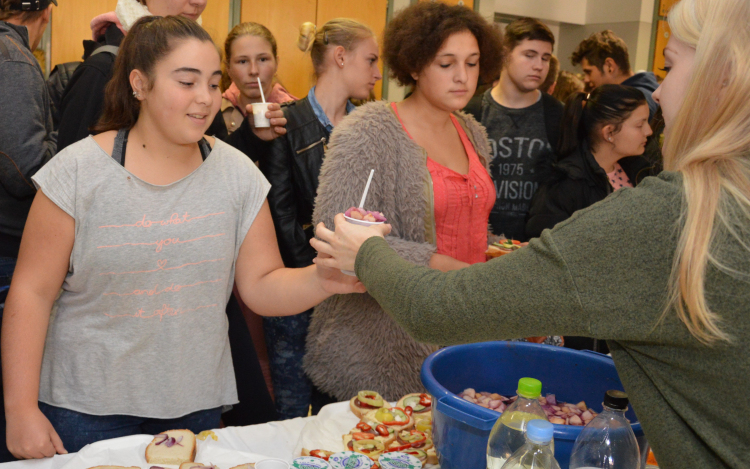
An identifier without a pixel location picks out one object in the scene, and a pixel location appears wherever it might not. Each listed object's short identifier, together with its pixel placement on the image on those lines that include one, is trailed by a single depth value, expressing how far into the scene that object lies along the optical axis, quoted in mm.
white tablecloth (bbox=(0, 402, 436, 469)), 1271
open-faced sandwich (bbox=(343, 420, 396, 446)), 1385
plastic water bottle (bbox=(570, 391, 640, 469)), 1085
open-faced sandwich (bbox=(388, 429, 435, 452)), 1380
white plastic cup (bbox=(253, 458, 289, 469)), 1174
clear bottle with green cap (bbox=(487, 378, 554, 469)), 1084
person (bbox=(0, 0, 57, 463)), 1744
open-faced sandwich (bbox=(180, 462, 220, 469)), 1231
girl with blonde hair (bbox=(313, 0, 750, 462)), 797
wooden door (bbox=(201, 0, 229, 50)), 4469
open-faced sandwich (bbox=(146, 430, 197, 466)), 1273
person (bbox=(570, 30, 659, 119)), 3787
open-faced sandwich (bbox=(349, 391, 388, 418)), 1528
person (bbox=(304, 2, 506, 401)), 1896
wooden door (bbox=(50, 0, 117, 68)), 4012
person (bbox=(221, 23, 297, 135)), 3023
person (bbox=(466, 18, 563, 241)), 2766
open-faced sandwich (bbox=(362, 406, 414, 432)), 1442
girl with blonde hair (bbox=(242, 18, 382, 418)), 2295
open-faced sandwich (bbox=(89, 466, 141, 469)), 1208
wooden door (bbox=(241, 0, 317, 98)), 4742
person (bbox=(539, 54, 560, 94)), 3741
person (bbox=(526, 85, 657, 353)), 2627
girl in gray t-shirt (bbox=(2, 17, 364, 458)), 1402
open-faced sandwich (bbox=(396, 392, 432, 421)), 1538
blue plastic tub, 1212
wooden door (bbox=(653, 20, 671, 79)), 7215
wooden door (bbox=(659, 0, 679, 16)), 7121
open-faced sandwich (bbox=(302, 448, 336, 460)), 1294
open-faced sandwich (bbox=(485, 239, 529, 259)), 2061
